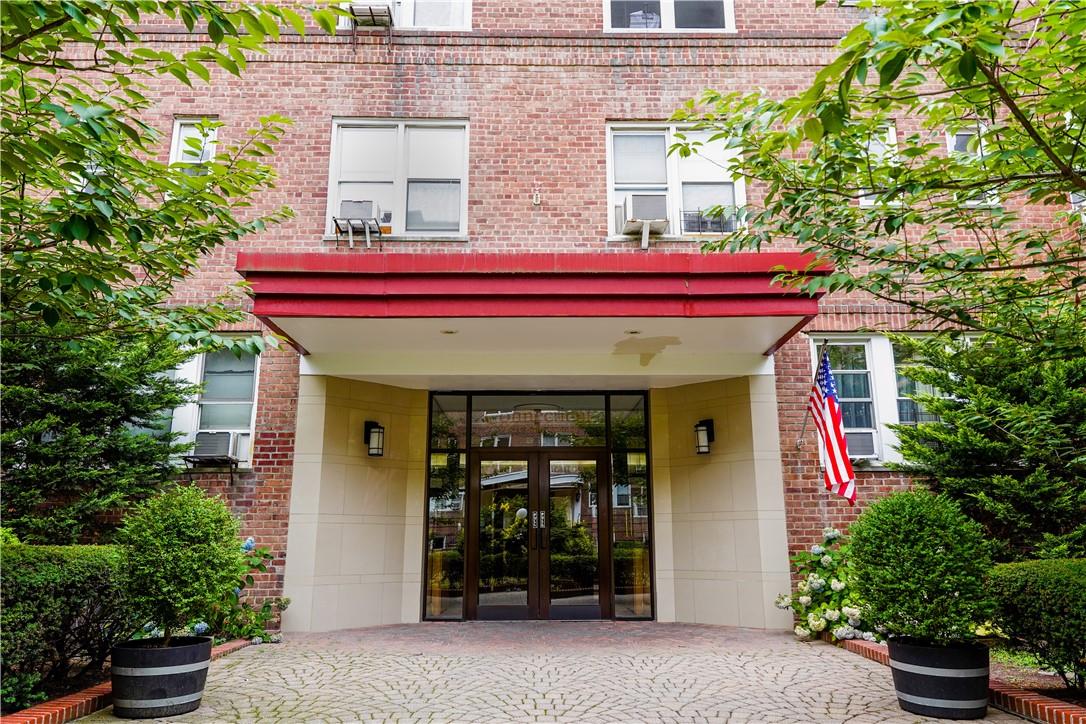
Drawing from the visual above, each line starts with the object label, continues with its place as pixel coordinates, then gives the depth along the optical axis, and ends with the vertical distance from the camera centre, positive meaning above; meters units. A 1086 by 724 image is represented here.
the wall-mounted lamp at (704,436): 9.38 +1.06
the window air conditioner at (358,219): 9.42 +3.86
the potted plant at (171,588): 4.86 -0.50
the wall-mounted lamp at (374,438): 9.24 +1.02
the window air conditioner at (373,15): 10.08 +6.97
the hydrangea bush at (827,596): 7.52 -0.85
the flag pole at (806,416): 8.88 +1.26
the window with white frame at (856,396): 9.20 +1.57
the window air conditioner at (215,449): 8.73 +0.83
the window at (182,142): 9.66 +5.06
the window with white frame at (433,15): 10.45 +7.22
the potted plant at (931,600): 4.85 -0.56
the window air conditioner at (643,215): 9.45 +4.05
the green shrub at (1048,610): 4.66 -0.60
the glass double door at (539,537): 9.52 -0.24
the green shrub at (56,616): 4.46 -0.65
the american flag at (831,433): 7.64 +0.91
